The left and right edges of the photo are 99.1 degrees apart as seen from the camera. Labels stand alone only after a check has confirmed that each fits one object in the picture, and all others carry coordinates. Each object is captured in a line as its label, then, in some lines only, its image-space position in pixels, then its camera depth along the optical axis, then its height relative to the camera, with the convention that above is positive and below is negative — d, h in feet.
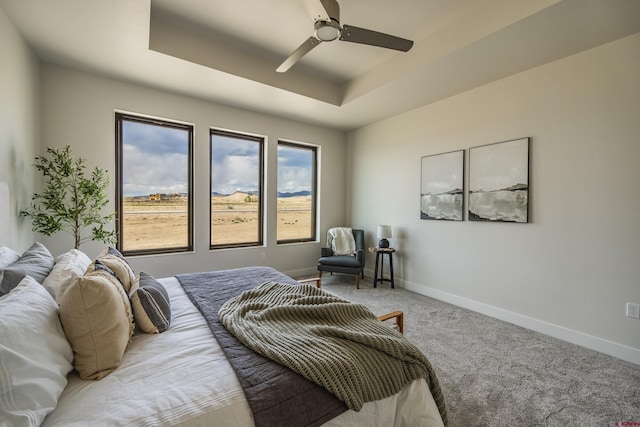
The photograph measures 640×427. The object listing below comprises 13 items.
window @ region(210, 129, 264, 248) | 13.61 +1.06
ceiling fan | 6.25 +4.51
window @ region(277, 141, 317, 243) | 15.61 +1.05
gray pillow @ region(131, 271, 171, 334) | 4.83 -1.83
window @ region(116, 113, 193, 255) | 11.42 +1.05
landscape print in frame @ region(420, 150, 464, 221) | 11.48 +1.12
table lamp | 13.76 -1.16
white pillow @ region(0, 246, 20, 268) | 4.67 -0.91
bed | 2.98 -2.26
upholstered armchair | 13.89 -2.69
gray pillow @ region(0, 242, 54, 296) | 4.13 -1.03
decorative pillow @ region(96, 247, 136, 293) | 5.52 -1.26
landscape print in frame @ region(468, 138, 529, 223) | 9.60 +1.14
